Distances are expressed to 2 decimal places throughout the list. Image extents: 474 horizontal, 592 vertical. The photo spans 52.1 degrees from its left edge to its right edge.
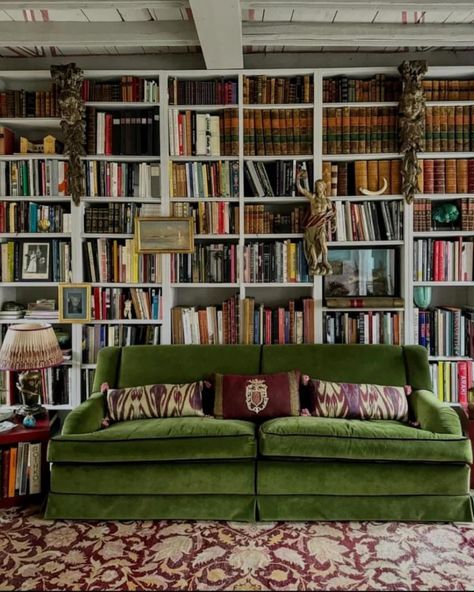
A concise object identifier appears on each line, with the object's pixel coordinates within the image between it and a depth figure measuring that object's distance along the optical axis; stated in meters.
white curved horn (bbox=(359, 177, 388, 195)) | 3.27
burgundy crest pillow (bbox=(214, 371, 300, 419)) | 2.83
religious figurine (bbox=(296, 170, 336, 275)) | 3.20
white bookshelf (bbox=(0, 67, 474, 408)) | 3.26
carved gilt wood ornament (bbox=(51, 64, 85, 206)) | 3.18
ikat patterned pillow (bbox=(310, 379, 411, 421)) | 2.83
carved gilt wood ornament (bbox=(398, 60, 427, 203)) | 3.13
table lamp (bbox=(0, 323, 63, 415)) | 2.78
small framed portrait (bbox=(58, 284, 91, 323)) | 3.31
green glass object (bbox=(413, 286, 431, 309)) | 3.33
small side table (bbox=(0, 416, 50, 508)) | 2.65
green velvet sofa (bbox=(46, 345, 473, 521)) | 2.43
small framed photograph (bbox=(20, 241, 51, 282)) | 3.38
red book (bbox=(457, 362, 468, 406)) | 3.30
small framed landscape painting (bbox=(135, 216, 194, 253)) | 3.27
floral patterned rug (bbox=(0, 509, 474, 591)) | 2.01
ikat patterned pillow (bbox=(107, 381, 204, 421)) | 2.86
